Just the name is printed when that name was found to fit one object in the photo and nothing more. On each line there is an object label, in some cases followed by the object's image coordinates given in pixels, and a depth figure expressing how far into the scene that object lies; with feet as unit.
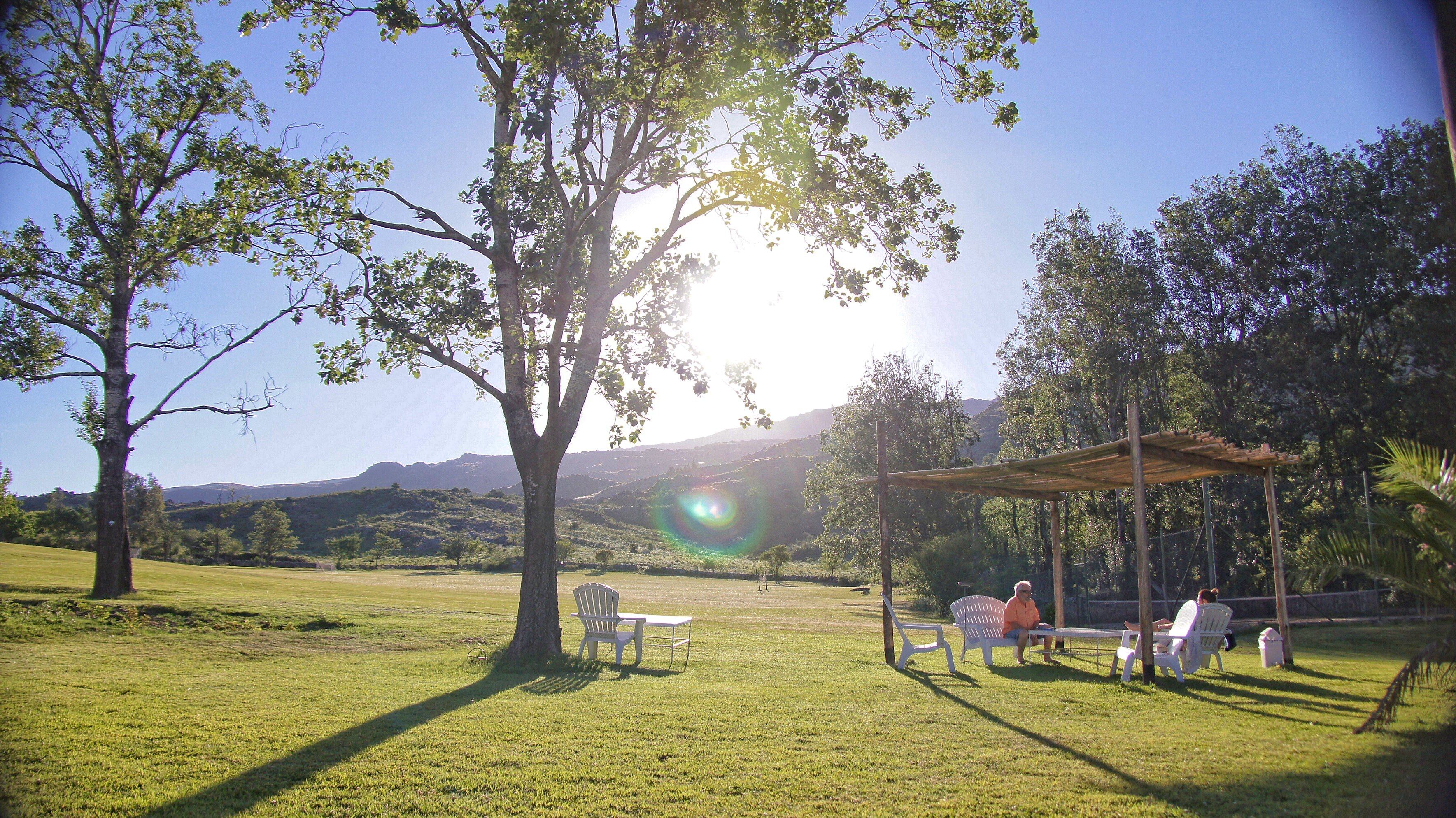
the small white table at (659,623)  36.83
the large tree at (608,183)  32.24
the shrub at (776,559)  195.93
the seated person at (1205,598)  38.93
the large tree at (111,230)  51.96
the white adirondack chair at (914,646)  34.99
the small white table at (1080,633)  32.76
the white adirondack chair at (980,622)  36.50
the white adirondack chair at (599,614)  36.78
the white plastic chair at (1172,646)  30.63
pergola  30.81
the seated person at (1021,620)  36.78
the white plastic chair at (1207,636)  32.73
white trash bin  35.14
